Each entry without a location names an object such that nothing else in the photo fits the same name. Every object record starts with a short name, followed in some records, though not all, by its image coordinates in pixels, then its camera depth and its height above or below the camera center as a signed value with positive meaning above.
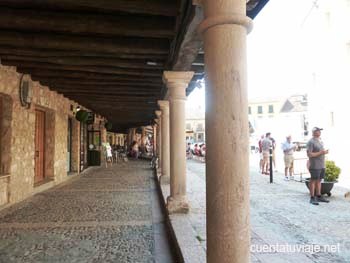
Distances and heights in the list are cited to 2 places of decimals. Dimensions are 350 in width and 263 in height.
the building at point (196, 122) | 54.86 +3.69
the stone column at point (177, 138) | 4.80 +0.07
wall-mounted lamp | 6.07 +1.09
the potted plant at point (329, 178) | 6.23 -0.77
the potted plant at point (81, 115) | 10.55 +0.98
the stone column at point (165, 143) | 7.98 -0.01
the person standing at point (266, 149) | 9.80 -0.25
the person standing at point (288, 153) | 9.02 -0.36
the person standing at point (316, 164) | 5.68 -0.43
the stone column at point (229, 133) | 1.83 +0.05
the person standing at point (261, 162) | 10.71 -0.72
